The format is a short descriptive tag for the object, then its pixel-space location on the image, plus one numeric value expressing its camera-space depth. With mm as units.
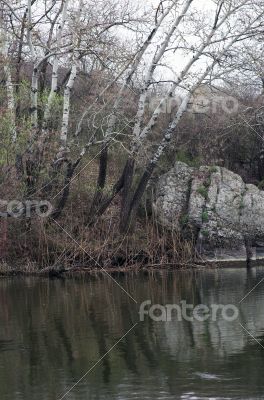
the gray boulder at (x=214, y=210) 27234
